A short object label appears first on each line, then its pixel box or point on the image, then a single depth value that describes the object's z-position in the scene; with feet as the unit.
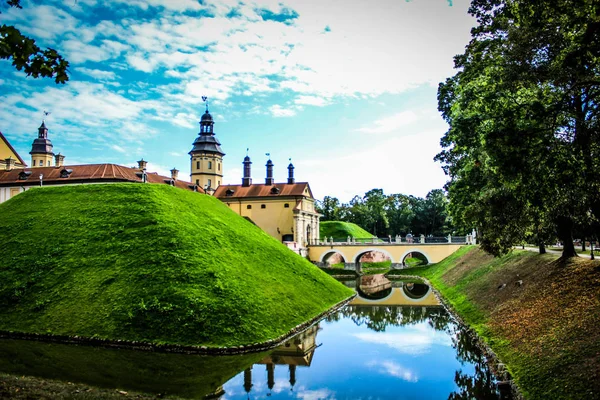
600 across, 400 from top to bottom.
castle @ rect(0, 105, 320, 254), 189.78
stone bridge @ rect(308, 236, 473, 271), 197.16
